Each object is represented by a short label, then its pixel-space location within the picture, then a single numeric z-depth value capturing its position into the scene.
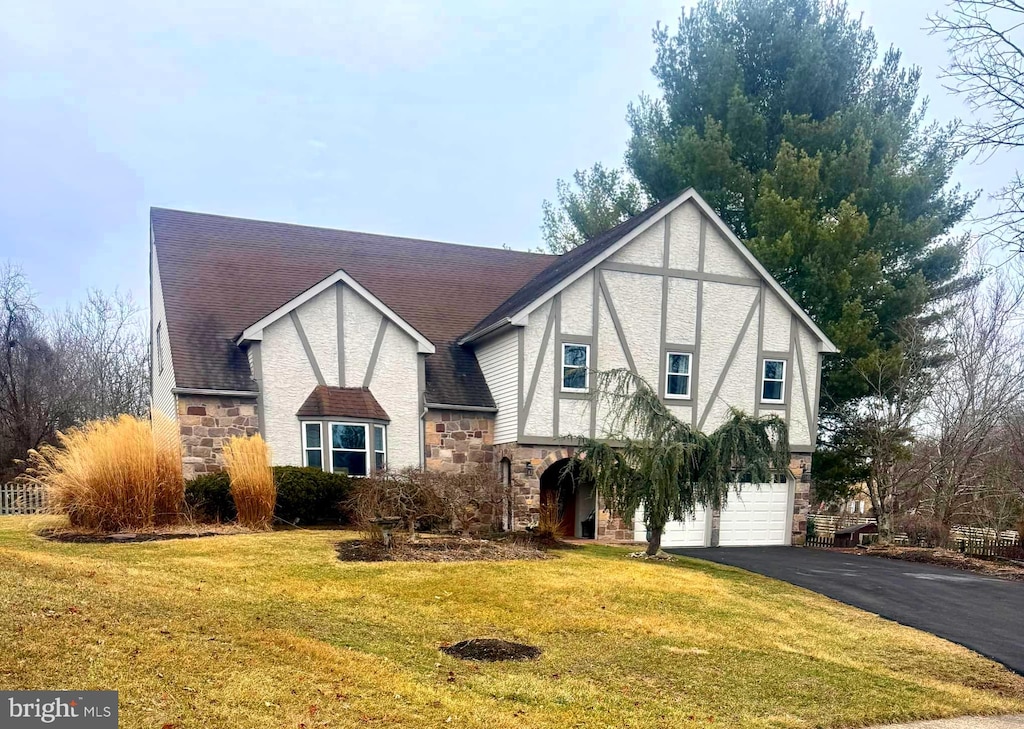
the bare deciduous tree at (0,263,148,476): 25.55
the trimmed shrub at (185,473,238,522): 13.31
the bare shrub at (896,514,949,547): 18.30
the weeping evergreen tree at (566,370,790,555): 12.69
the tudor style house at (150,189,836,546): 16.06
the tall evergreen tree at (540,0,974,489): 22.22
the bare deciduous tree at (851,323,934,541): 21.05
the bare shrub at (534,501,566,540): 14.05
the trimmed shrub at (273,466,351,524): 14.03
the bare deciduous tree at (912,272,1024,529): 19.42
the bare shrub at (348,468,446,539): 12.55
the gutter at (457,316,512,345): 16.70
